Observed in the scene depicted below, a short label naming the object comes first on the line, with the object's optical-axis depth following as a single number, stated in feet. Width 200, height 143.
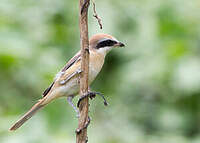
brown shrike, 25.21
